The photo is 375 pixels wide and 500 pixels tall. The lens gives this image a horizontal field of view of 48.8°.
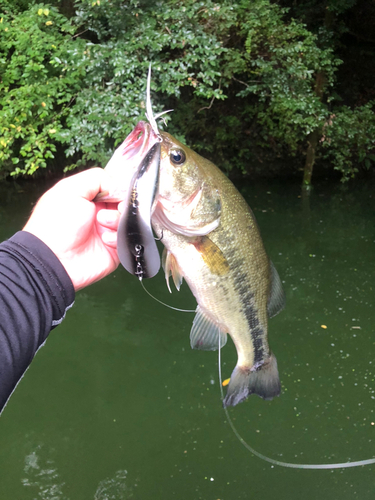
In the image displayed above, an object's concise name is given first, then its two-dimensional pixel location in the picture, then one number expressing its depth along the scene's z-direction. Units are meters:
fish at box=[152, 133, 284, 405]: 0.42
